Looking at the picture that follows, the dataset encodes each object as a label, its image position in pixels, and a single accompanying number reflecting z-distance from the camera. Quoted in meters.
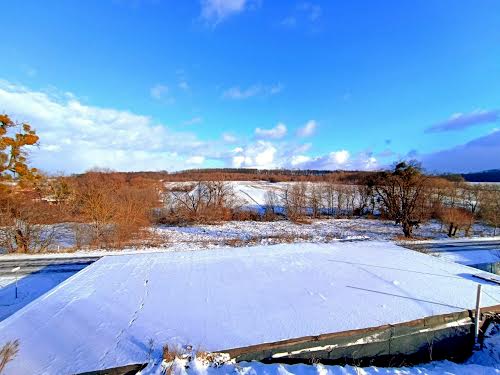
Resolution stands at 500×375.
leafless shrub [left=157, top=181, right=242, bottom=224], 26.28
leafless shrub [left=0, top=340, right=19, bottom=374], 3.43
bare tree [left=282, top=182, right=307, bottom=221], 28.53
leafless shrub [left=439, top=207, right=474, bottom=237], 19.45
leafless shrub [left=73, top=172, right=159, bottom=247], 17.19
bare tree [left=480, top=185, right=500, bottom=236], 21.45
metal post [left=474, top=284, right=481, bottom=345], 5.80
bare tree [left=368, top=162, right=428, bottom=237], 18.22
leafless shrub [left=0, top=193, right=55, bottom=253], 15.07
